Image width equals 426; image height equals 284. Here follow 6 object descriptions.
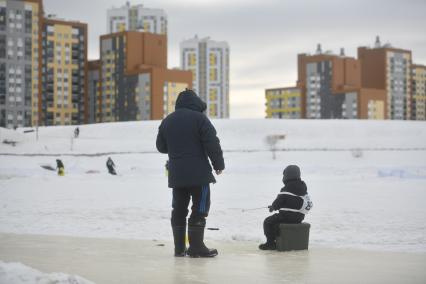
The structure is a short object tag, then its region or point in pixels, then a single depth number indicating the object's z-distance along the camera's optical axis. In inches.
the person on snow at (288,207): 313.9
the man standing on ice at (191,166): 289.4
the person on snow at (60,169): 1407.5
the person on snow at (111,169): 1467.8
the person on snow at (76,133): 3284.9
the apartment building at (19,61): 4911.4
